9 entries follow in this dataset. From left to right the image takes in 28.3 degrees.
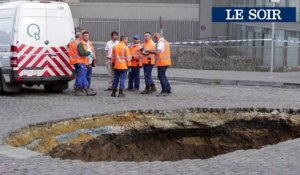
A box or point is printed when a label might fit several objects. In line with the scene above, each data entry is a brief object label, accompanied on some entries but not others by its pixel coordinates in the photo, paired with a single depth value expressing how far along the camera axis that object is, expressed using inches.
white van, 612.4
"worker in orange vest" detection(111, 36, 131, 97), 618.8
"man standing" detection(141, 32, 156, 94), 657.6
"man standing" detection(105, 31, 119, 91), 681.0
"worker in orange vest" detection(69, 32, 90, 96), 621.6
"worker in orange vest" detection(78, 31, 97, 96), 620.2
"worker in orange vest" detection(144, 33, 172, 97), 631.8
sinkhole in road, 483.2
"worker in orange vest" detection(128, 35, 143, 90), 676.7
